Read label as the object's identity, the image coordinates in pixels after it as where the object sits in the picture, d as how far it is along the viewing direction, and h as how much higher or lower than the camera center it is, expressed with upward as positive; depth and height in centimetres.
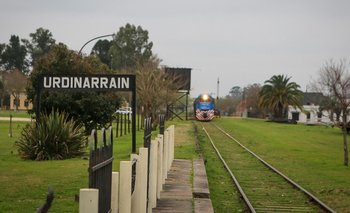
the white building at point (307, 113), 8762 +62
